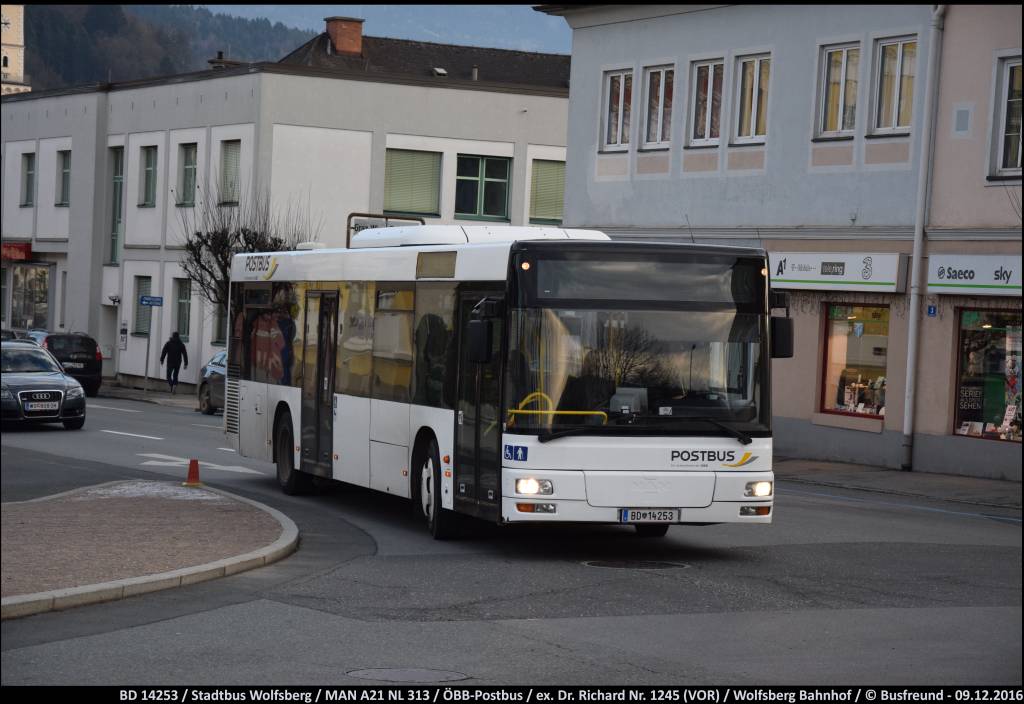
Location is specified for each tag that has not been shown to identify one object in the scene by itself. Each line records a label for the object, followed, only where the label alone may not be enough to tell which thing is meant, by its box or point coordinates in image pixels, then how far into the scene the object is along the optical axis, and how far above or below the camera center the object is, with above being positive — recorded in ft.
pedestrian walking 163.53 -6.91
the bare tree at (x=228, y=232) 152.35 +5.49
